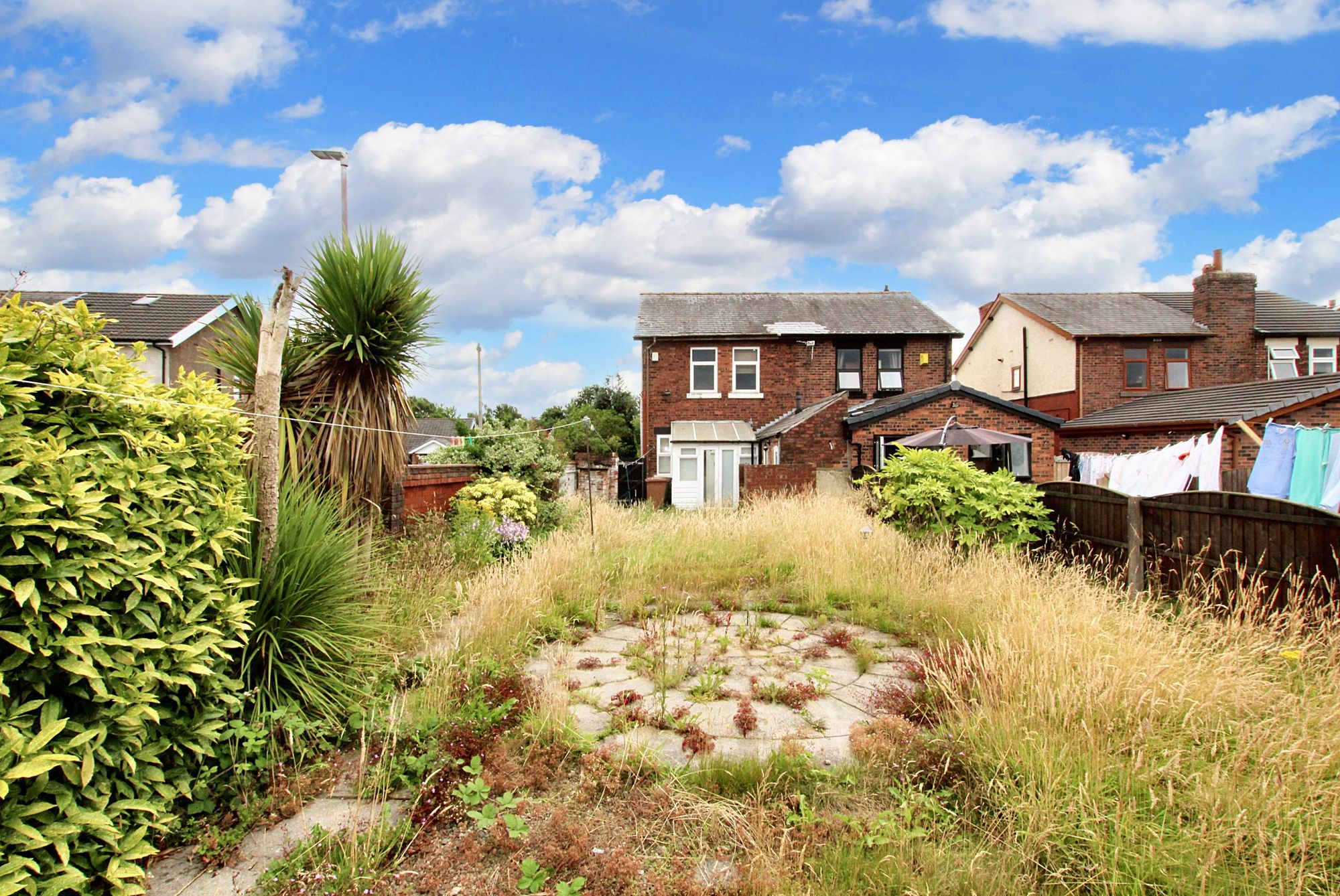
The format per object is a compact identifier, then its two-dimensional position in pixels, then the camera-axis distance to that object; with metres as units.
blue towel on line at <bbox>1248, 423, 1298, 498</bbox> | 10.11
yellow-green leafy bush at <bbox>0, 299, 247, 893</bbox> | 2.24
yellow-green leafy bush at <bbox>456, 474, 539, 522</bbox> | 8.79
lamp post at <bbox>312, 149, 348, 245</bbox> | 11.13
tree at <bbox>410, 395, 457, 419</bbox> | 68.14
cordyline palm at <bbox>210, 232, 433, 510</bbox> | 6.63
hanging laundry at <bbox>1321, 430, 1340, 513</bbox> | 9.30
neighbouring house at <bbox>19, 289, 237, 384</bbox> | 19.98
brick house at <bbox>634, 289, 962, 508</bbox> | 22.97
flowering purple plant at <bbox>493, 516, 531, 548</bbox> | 8.20
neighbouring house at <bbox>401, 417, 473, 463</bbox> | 44.97
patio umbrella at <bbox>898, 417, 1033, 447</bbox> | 14.75
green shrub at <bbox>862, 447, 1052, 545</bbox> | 7.46
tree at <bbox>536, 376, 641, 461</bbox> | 30.02
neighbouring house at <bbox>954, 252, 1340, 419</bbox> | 23.44
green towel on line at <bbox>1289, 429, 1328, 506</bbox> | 9.70
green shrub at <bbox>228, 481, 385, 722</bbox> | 3.58
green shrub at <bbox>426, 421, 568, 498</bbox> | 10.55
